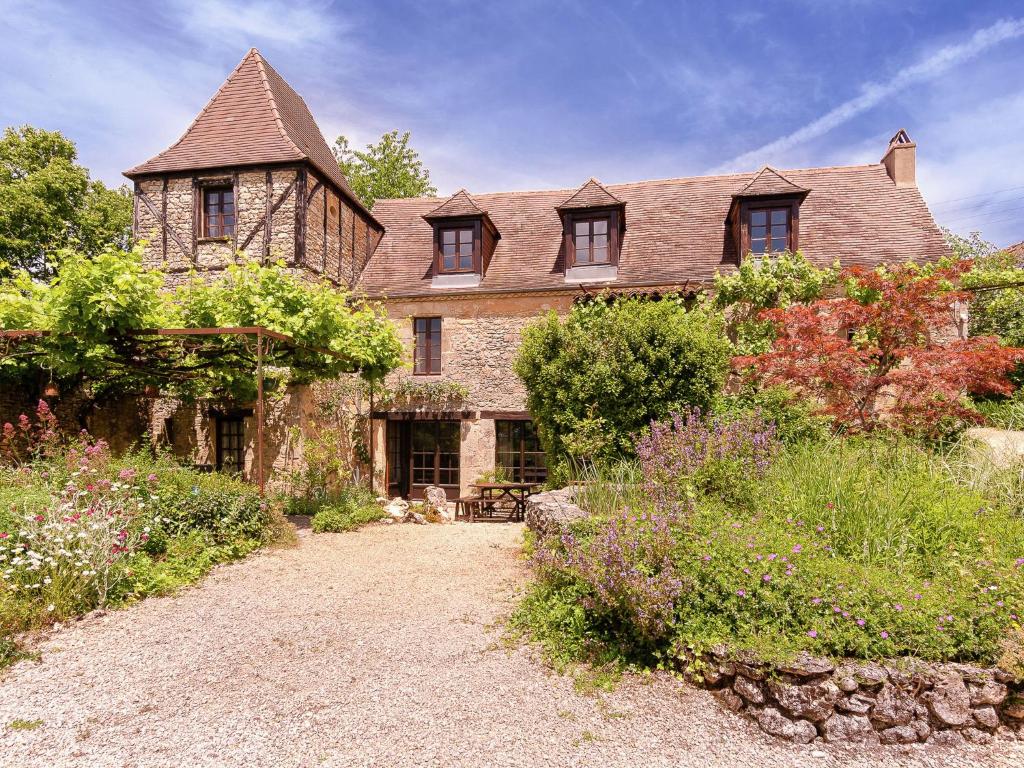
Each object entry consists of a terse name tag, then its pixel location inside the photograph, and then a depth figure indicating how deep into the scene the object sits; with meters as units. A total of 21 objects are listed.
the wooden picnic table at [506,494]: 9.96
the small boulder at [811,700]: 3.07
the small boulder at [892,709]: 3.03
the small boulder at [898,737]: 3.01
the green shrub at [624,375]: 7.61
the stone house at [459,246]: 11.21
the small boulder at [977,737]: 3.01
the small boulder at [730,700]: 3.23
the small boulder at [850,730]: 3.02
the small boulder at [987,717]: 3.04
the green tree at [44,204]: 15.66
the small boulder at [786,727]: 3.03
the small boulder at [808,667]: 3.09
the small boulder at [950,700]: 3.04
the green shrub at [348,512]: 8.37
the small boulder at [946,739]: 3.00
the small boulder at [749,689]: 3.18
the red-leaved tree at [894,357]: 7.26
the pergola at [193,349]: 7.16
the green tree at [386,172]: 20.33
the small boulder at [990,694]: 3.06
